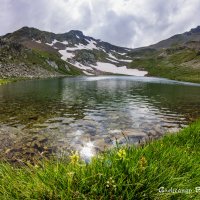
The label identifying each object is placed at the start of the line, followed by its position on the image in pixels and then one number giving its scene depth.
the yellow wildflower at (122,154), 2.90
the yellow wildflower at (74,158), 2.97
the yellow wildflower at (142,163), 2.89
